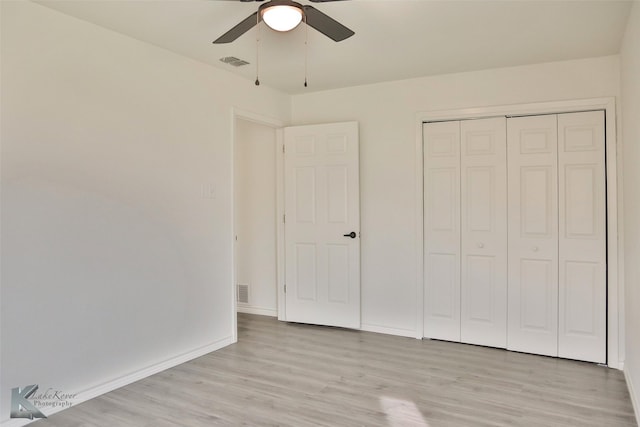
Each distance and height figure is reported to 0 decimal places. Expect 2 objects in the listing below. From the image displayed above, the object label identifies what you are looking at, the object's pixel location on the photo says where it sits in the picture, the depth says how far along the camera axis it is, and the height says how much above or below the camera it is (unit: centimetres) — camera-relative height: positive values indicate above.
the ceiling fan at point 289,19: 218 +95
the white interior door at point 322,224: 440 -21
